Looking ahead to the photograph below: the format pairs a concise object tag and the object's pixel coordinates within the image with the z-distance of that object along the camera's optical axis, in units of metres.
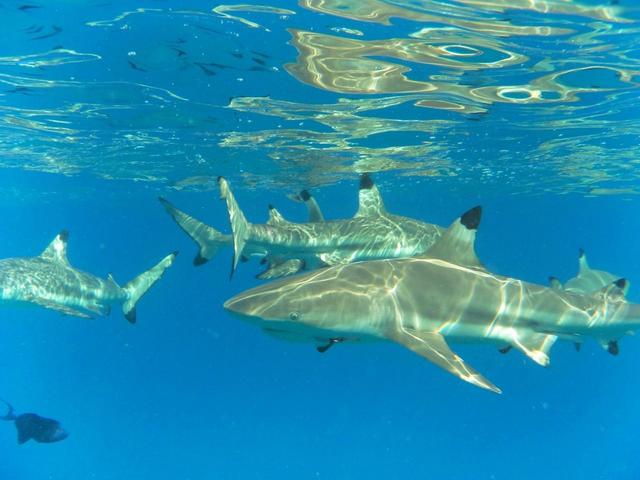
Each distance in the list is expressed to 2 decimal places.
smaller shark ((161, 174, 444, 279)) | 11.61
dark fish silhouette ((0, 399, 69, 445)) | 13.88
